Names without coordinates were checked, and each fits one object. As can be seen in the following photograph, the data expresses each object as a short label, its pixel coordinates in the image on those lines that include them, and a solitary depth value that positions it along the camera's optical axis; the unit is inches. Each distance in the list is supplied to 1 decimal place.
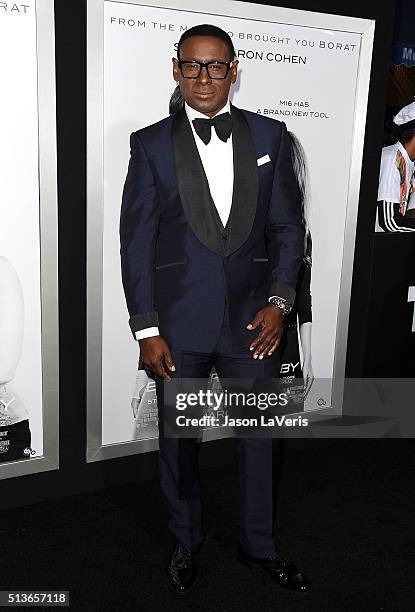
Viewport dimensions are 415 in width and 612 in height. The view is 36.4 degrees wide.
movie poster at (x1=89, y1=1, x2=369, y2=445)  98.3
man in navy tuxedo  79.7
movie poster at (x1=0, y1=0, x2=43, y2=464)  91.1
